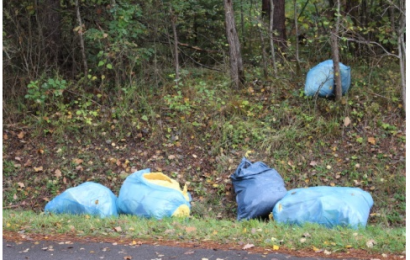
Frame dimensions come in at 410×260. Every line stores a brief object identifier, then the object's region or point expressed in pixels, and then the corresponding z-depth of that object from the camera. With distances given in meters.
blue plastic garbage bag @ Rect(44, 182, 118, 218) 12.05
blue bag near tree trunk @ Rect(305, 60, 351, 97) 16.33
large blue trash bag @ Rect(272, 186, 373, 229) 10.64
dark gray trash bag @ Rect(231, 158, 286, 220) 12.00
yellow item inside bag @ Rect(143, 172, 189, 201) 12.31
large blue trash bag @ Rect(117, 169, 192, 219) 11.63
